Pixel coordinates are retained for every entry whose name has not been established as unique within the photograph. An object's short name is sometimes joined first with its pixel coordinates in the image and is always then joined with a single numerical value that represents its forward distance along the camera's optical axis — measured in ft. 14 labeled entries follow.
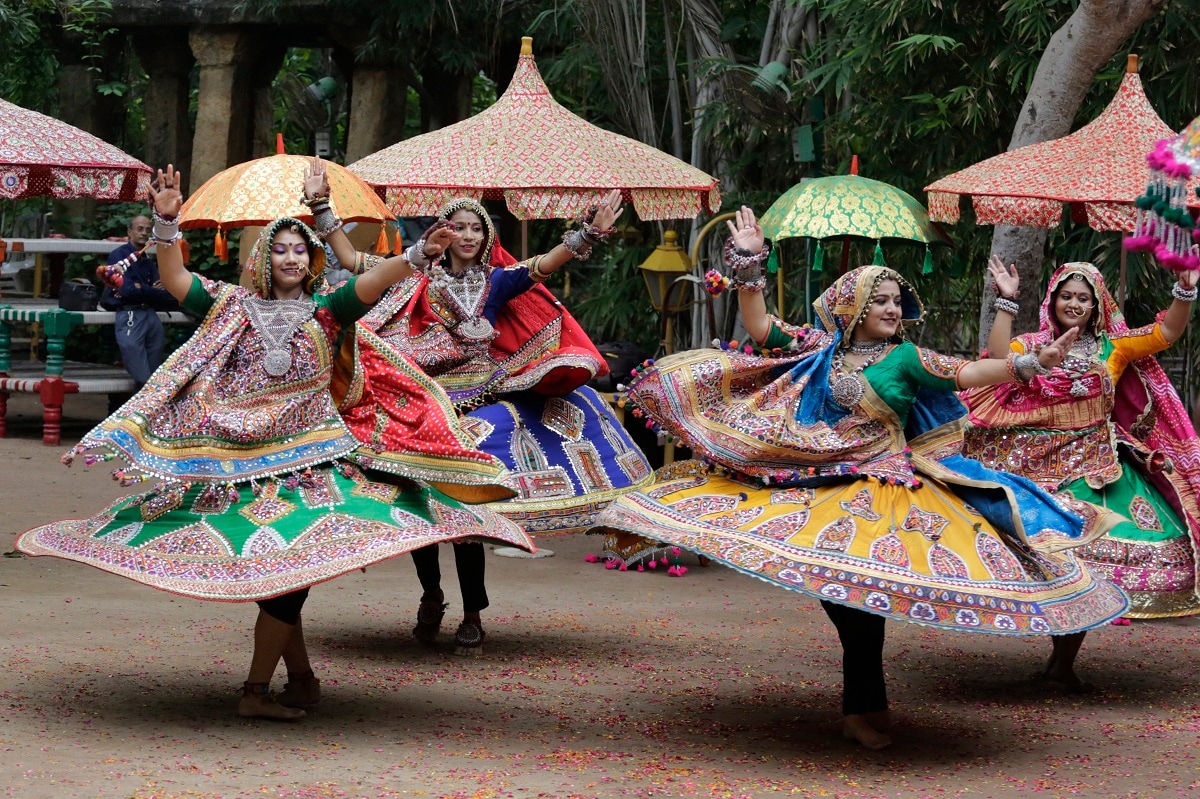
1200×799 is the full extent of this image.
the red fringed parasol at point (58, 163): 26.22
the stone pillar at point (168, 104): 60.08
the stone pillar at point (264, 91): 58.39
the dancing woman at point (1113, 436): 21.11
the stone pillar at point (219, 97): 55.36
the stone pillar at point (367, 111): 54.95
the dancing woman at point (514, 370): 23.72
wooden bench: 42.09
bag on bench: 44.34
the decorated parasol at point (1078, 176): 26.01
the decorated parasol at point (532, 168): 28.02
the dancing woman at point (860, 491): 16.51
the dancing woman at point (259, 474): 16.98
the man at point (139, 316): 43.11
